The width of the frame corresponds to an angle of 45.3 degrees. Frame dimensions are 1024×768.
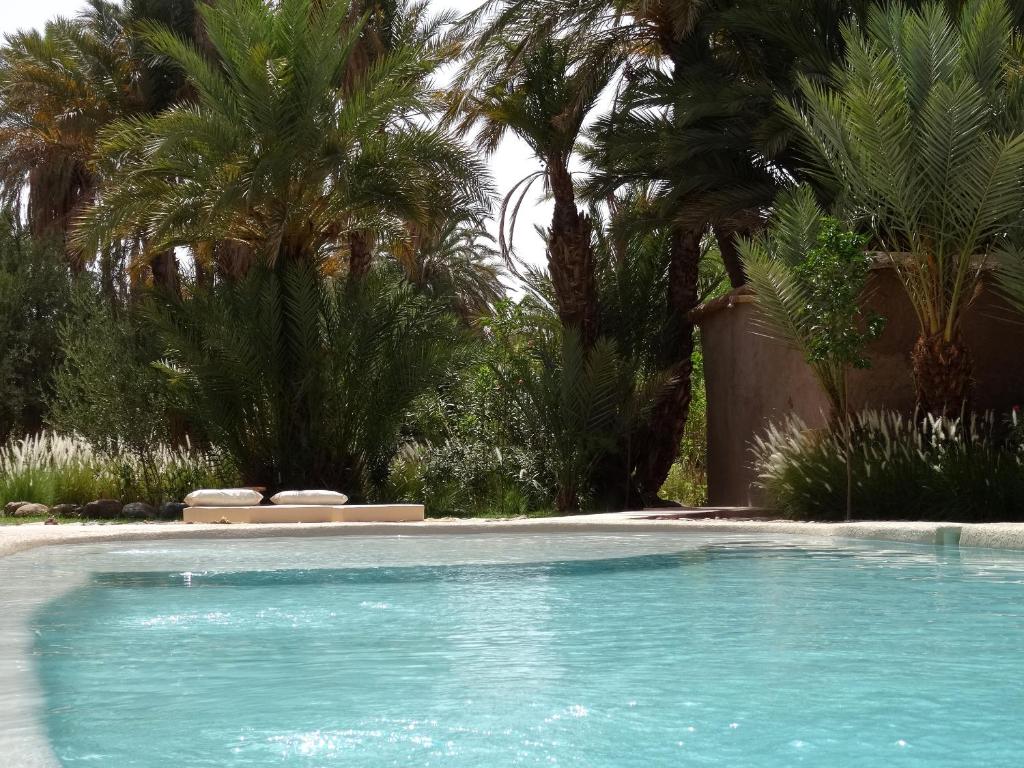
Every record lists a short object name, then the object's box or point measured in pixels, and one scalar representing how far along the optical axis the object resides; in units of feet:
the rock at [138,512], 46.55
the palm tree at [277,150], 48.96
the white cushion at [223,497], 42.14
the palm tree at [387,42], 56.03
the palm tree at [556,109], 52.42
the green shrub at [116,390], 51.31
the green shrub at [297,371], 49.93
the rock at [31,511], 47.03
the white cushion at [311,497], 42.29
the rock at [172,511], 47.14
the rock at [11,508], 48.45
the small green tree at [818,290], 39.17
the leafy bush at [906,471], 37.04
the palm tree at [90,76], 72.23
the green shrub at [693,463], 69.62
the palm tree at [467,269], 109.70
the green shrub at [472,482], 51.78
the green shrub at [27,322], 75.97
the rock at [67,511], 48.65
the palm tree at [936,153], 38.52
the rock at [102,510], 47.65
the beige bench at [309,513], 41.11
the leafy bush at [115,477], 51.60
